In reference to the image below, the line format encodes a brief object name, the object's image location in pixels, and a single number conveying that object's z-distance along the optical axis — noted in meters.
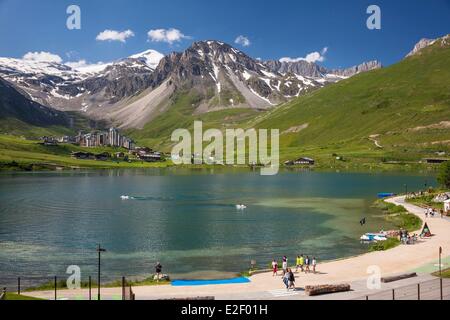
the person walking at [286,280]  41.50
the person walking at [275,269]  48.54
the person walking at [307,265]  50.49
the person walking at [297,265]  51.25
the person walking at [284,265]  47.10
